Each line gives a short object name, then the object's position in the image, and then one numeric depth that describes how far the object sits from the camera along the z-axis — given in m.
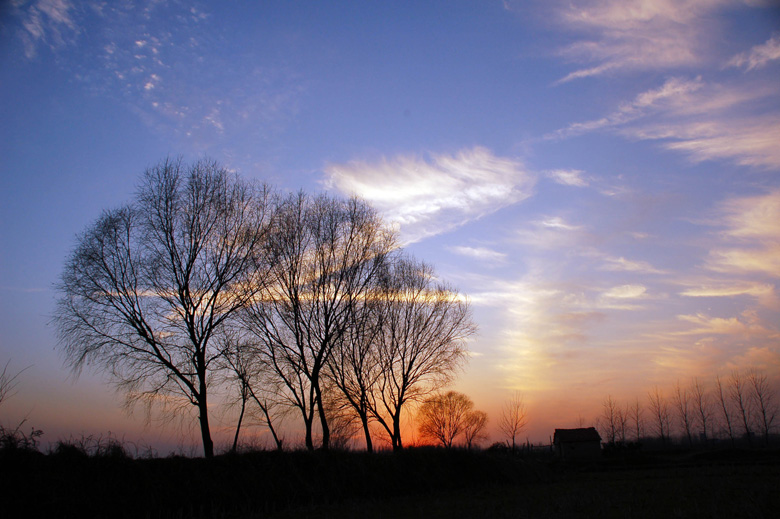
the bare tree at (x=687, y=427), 76.12
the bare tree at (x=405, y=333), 32.12
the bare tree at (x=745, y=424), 65.04
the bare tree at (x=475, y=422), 73.69
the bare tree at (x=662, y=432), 77.00
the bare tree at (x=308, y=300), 25.55
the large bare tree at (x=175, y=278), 20.94
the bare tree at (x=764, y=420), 64.22
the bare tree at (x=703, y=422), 74.06
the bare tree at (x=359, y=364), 28.66
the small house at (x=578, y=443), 68.62
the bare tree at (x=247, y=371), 23.60
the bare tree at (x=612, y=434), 78.00
